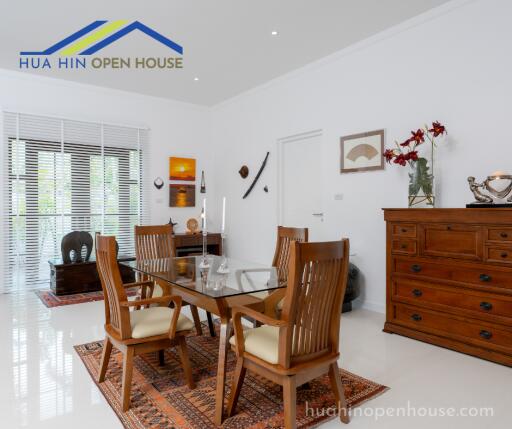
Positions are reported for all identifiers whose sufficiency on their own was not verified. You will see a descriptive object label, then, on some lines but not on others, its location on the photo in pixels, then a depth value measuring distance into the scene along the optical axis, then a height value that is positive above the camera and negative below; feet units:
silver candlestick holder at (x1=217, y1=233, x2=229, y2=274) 8.94 -1.34
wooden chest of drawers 8.90 -1.72
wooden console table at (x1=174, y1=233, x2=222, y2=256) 19.48 -1.54
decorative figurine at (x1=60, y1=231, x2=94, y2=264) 16.84 -1.41
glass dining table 6.77 -1.43
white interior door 16.25 +1.50
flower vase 11.00 +0.86
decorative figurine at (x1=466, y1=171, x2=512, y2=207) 9.21 +0.63
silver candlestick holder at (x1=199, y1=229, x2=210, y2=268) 9.63 -1.30
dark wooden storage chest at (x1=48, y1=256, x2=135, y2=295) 16.21 -2.79
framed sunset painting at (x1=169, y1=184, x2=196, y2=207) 21.30 +1.18
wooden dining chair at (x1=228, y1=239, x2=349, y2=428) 5.65 -1.96
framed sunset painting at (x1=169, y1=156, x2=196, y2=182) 21.38 +2.76
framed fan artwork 13.41 +2.41
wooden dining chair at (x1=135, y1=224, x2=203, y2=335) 11.68 -0.92
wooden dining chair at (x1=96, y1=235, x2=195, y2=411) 6.98 -2.23
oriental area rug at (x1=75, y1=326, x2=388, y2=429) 6.50 -3.63
